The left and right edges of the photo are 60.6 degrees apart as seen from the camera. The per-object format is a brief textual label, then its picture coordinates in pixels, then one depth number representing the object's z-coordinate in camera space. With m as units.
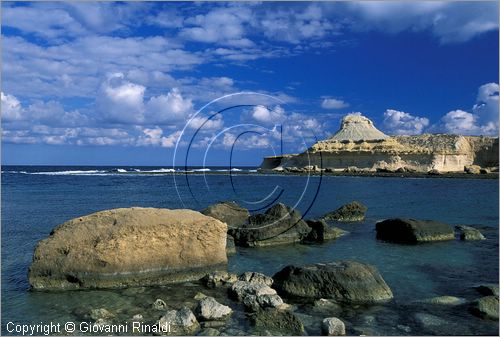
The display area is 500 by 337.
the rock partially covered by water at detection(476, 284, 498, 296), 11.47
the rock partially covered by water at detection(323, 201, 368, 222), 26.30
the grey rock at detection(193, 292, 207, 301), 11.23
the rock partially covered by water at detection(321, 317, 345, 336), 8.89
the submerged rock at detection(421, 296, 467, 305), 10.93
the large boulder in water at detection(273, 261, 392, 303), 11.12
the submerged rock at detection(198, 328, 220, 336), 8.89
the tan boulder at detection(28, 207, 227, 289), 12.12
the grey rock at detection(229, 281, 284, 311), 10.39
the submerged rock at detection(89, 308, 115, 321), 9.66
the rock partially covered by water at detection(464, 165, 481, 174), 91.50
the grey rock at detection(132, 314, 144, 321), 9.62
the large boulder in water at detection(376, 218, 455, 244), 19.38
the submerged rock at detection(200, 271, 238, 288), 12.38
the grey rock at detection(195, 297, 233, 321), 9.72
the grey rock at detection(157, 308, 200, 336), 9.02
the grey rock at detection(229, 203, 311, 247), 18.66
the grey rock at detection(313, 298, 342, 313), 10.41
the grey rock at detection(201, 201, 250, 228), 20.45
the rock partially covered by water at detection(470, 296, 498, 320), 10.02
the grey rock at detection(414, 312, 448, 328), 9.54
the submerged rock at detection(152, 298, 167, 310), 10.34
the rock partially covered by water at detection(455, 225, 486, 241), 20.05
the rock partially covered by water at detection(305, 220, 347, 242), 19.66
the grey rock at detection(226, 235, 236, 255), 16.73
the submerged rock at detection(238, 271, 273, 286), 12.13
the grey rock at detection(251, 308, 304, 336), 8.99
